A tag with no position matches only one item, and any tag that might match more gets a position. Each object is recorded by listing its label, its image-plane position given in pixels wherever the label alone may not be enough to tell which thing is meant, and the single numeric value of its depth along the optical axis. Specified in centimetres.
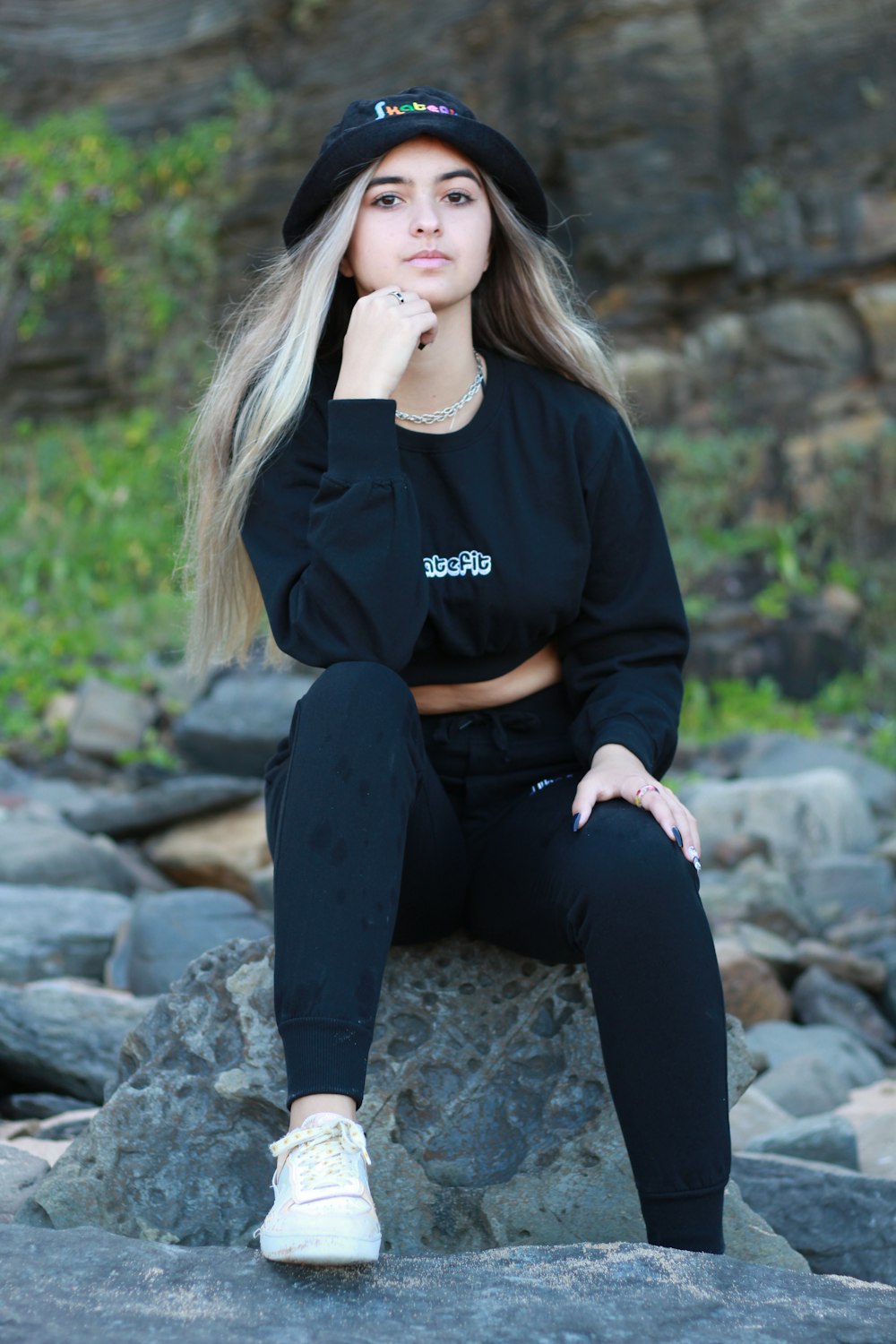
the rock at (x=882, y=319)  1085
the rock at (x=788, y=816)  679
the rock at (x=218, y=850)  597
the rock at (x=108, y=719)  791
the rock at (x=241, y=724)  721
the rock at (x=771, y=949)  505
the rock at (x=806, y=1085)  409
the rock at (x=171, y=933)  448
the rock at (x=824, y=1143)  323
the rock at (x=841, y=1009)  486
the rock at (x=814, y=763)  780
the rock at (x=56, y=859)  554
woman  207
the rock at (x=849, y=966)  506
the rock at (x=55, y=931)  464
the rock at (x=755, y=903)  563
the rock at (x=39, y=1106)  353
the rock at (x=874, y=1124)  333
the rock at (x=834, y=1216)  263
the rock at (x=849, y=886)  625
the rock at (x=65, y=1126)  320
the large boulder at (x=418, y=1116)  241
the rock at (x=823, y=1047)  439
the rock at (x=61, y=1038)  348
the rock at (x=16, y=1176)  255
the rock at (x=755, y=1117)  372
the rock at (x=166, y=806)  629
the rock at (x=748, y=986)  471
